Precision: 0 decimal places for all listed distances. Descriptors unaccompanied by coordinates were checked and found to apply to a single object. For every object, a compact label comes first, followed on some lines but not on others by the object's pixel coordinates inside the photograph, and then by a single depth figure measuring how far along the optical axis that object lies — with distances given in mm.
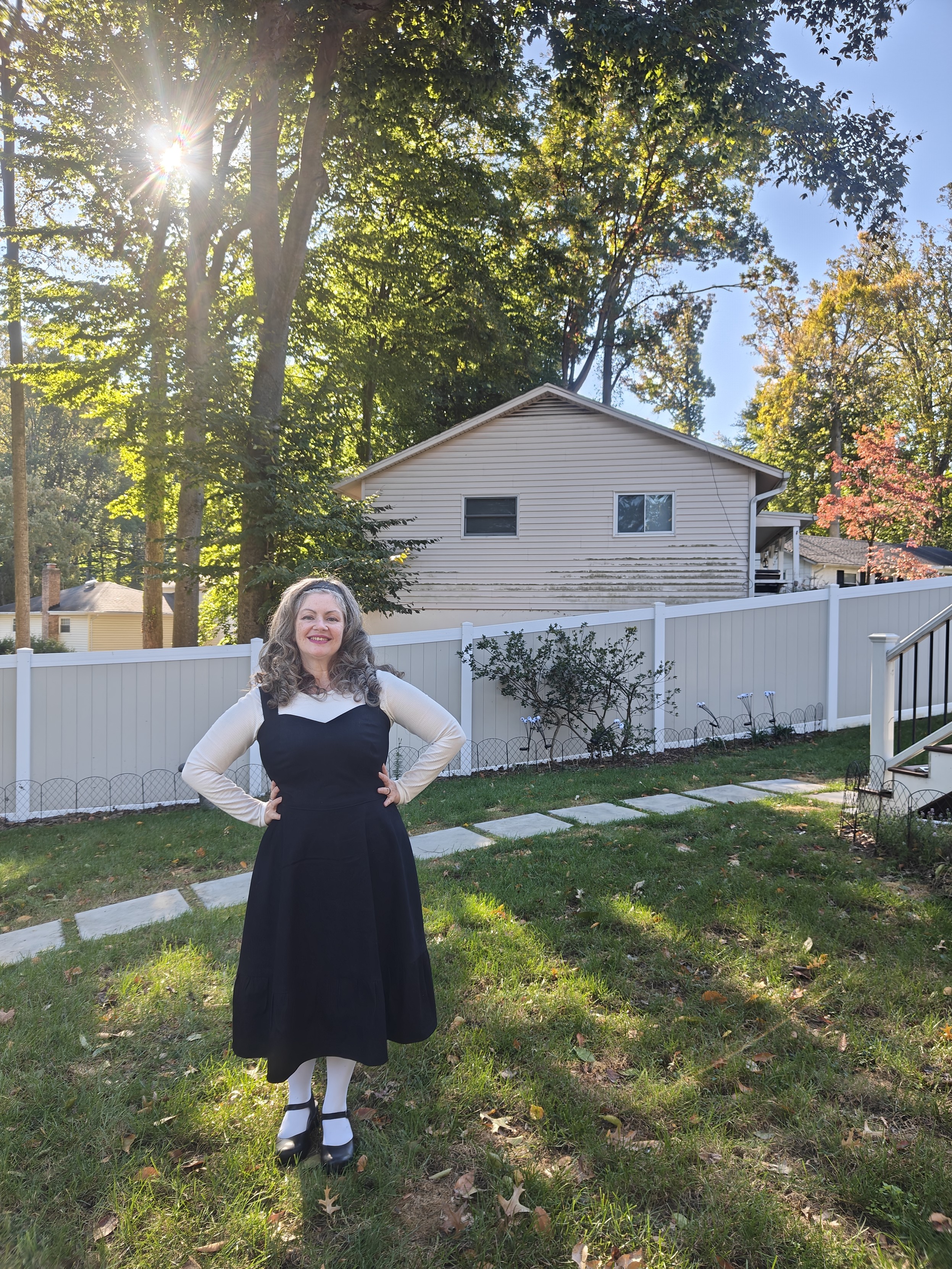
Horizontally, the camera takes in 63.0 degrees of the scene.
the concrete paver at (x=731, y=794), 6949
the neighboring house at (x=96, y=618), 31688
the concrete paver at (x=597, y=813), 6426
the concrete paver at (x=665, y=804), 6613
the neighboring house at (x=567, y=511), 14359
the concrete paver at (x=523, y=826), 6152
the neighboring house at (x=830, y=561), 27803
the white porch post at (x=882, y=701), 6027
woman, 2459
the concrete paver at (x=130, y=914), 4594
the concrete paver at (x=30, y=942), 4285
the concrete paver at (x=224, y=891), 4949
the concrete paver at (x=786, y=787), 7230
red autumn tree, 20453
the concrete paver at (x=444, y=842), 5789
